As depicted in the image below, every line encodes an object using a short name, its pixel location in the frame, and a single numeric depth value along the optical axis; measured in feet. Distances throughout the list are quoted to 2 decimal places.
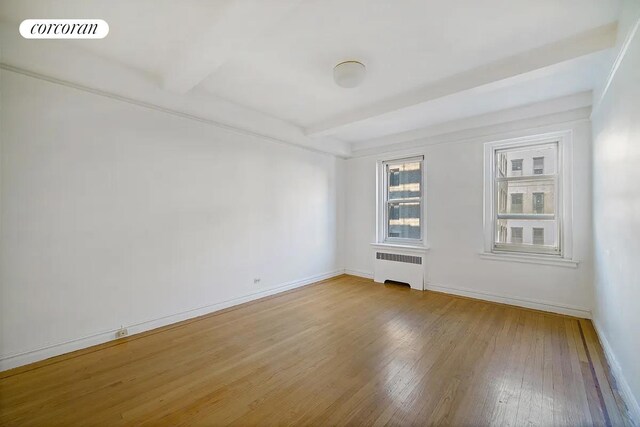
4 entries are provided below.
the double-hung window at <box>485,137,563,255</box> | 12.03
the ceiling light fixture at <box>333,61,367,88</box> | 8.57
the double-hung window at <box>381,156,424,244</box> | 16.28
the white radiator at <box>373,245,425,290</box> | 15.30
